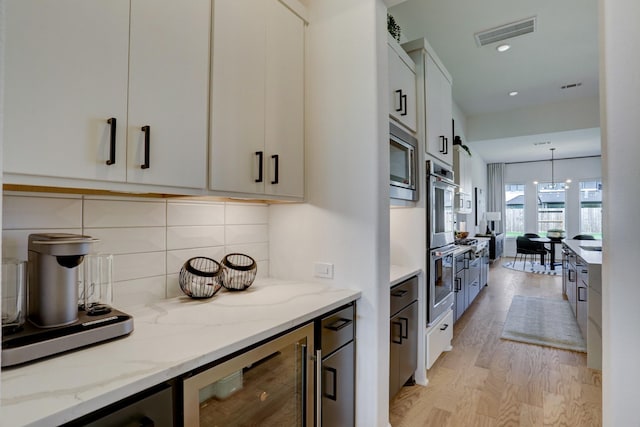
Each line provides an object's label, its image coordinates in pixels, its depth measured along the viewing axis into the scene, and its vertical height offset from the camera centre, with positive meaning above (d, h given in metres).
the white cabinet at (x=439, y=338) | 2.52 -0.99
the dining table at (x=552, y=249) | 6.99 -0.62
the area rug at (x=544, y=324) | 3.27 -1.19
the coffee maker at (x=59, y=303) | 0.91 -0.25
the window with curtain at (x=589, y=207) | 8.57 +0.37
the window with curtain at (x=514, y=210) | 9.57 +0.32
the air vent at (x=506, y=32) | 3.42 +2.07
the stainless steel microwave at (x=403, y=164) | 2.11 +0.39
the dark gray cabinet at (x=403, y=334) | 2.02 -0.76
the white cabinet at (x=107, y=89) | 0.87 +0.41
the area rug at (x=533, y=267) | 6.97 -1.08
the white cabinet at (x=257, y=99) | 1.39 +0.57
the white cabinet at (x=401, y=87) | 2.11 +0.93
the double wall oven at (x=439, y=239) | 2.47 -0.15
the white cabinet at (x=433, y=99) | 2.51 +1.01
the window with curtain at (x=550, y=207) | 9.06 +0.39
